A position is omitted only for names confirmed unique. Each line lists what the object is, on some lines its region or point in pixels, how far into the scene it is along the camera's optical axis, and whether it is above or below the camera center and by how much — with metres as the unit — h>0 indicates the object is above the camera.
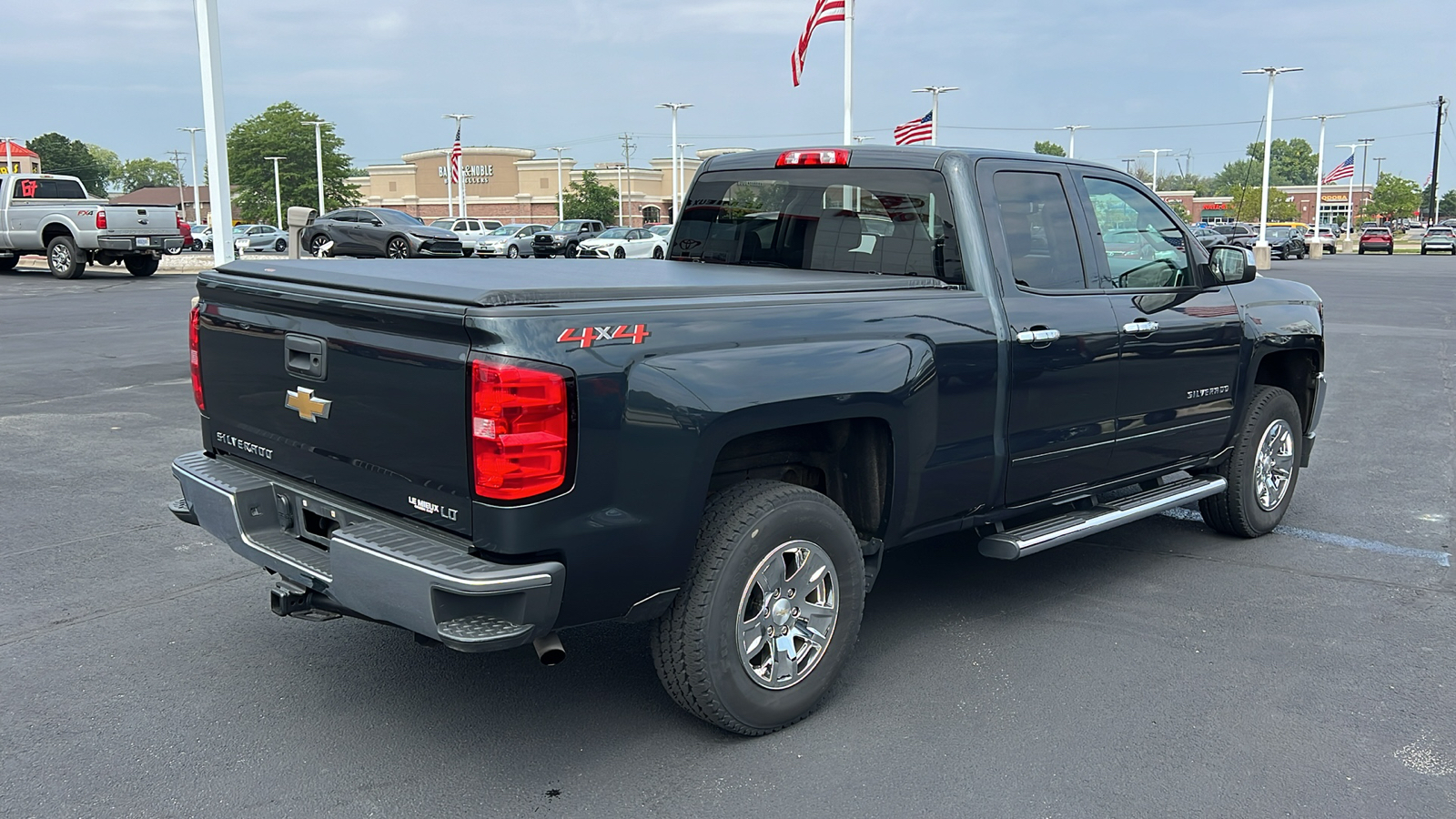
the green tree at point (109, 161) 183.88 +11.61
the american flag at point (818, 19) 21.39 +3.93
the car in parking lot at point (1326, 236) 56.88 -0.09
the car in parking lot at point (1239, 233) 49.56 +0.06
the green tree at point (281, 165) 93.44 +5.87
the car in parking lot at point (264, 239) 45.69 -0.18
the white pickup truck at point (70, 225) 24.70 +0.22
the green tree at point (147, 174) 185.88 +9.82
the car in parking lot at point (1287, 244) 50.91 -0.42
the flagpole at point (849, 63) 21.55 +3.28
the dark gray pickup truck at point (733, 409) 3.20 -0.57
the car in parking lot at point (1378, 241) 59.76 -0.35
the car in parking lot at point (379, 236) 31.30 -0.02
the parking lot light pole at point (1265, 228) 42.47 +0.24
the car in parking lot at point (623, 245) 38.12 -0.34
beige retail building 107.19 +4.83
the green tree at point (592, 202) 98.00 +2.73
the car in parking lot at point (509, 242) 39.72 -0.25
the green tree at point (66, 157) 133.00 +9.03
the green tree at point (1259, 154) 130.50 +10.77
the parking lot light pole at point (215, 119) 11.02 +1.11
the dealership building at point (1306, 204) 113.19 +3.23
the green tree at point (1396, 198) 123.38 +3.80
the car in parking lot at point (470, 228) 41.31 +0.26
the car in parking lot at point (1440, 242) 59.44 -0.40
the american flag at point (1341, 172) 49.51 +2.64
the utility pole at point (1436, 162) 89.50 +5.50
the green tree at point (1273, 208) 106.69 +2.39
